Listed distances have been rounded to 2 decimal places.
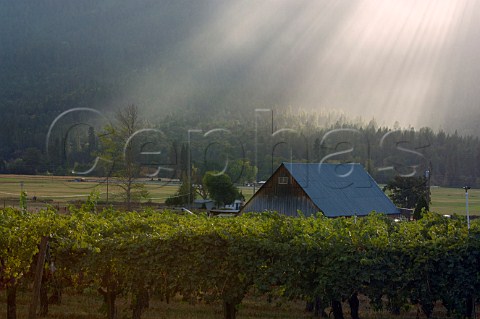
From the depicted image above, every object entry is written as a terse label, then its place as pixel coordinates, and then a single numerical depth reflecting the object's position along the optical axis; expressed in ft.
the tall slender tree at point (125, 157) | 165.89
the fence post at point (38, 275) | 47.43
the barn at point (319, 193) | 137.59
